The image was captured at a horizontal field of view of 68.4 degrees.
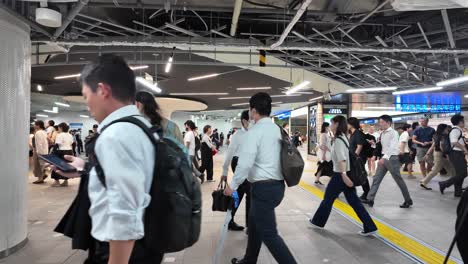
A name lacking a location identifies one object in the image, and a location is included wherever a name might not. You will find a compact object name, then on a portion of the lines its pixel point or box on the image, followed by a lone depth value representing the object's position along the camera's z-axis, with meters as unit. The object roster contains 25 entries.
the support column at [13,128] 3.47
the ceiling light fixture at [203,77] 13.62
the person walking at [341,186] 4.24
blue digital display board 18.11
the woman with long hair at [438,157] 7.66
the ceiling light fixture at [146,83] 10.83
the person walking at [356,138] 6.29
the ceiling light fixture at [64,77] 13.52
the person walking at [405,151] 9.90
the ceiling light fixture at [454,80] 9.59
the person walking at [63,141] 8.52
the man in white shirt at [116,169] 1.12
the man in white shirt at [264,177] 2.64
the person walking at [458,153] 6.83
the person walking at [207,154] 9.45
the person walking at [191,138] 8.08
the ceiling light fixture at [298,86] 11.40
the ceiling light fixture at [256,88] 17.28
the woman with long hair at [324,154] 8.12
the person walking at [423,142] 9.82
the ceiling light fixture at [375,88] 12.24
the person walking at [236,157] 4.30
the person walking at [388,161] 5.97
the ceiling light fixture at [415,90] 12.28
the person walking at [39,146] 8.31
